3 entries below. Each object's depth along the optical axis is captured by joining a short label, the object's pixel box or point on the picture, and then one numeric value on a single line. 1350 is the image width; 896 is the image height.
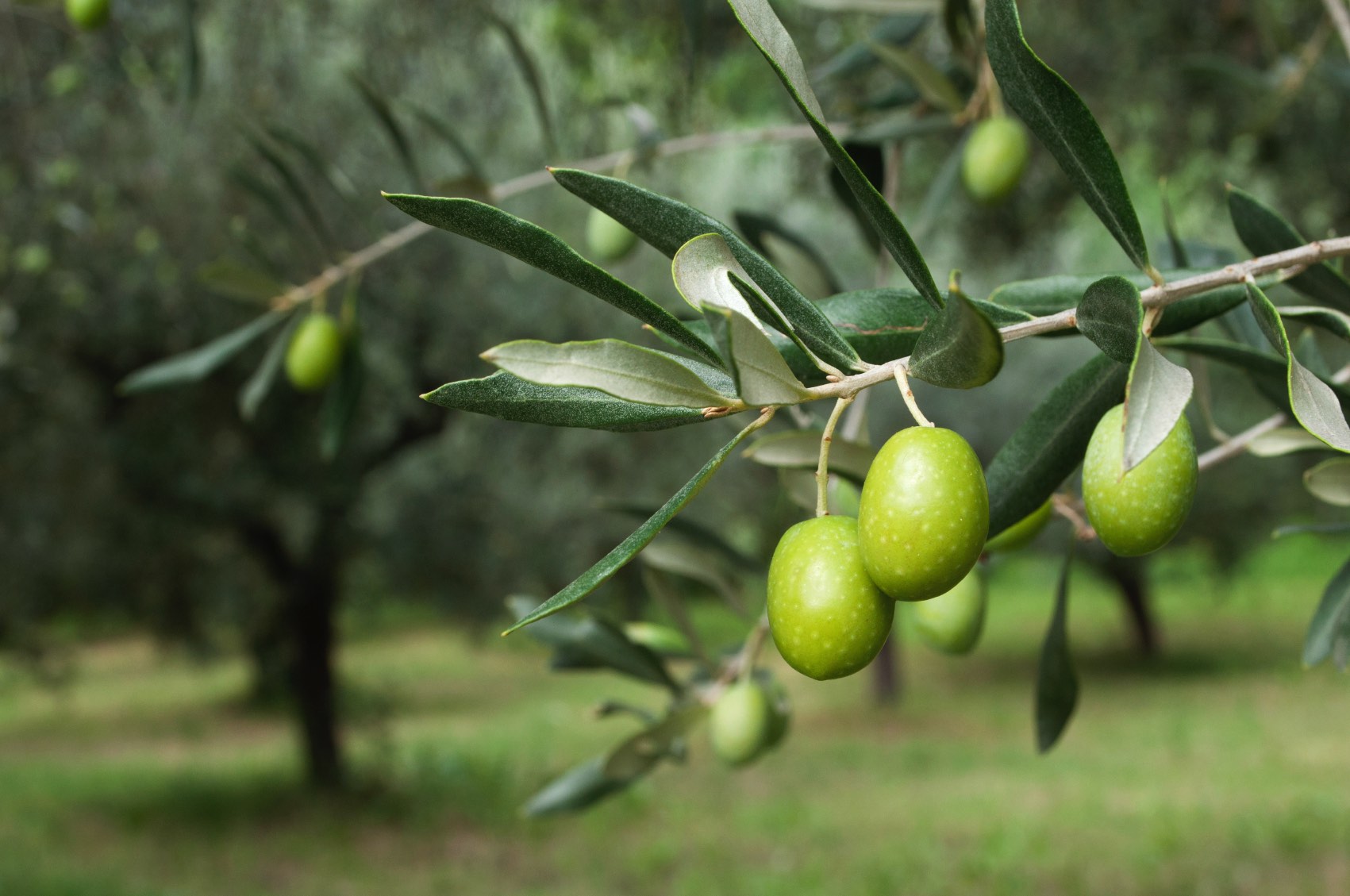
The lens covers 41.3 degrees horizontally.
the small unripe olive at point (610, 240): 0.57
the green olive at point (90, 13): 0.63
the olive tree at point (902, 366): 0.25
